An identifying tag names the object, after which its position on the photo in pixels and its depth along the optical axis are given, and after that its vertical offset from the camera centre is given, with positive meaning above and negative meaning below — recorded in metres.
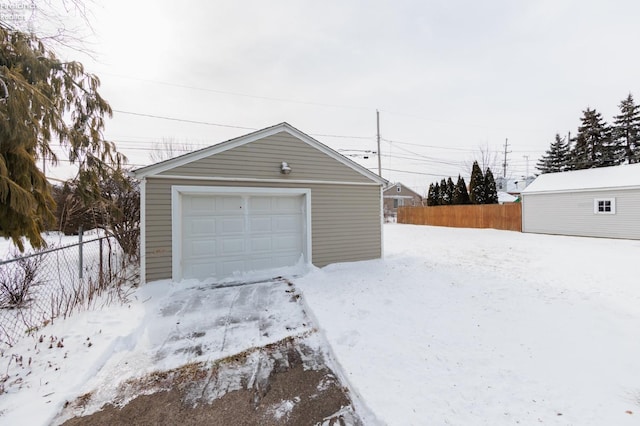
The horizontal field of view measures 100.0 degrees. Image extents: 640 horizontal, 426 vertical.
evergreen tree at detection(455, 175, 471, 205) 21.27 +1.64
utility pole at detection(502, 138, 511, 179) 32.26 +6.19
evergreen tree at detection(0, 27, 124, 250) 2.43 +1.21
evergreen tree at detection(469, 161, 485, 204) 19.78 +2.02
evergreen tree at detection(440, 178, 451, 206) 23.02 +1.66
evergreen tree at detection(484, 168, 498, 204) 19.67 +1.55
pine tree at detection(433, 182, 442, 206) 23.88 +1.69
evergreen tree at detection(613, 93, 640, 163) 23.89 +7.28
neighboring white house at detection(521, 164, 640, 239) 11.92 +0.35
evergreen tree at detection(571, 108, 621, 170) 24.81 +6.22
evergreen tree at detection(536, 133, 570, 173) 28.70 +6.07
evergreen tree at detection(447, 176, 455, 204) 22.69 +2.04
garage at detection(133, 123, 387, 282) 5.62 +0.18
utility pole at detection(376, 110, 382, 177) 20.47 +6.49
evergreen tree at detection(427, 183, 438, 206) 24.32 +1.54
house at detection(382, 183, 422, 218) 36.59 +2.36
